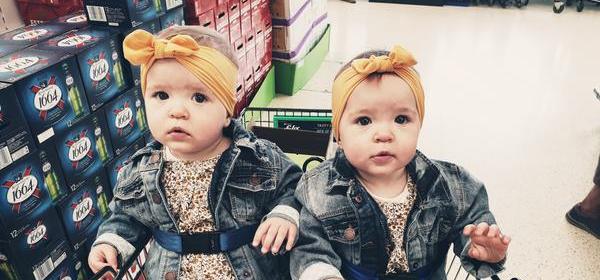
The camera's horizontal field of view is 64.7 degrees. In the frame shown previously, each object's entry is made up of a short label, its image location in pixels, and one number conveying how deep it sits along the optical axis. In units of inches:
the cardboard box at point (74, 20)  64.1
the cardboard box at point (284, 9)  109.3
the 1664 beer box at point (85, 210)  58.2
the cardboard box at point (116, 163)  64.0
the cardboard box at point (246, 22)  94.5
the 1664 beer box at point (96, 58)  56.1
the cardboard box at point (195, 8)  76.0
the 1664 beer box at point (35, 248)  50.9
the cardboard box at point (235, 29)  89.4
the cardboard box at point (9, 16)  69.1
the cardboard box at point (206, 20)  77.9
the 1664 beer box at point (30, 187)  48.8
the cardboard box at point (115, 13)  61.6
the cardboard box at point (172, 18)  69.6
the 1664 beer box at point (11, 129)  46.9
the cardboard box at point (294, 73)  115.3
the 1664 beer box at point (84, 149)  55.7
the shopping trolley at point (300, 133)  69.4
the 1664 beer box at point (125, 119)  62.8
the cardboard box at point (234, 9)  88.7
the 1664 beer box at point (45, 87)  48.9
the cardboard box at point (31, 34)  57.1
